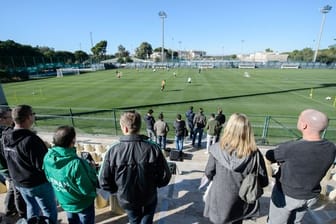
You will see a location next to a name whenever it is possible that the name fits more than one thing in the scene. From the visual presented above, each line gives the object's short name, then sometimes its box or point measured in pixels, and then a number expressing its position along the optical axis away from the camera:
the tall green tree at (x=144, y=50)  128.62
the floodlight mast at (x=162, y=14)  71.25
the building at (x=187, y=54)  186.40
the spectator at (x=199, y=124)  8.38
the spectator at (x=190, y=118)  9.18
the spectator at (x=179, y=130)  7.74
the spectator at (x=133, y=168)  2.43
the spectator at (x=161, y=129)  7.87
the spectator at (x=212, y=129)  7.78
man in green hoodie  2.52
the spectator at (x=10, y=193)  3.32
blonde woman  2.29
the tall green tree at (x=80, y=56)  89.54
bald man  2.34
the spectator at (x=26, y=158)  2.84
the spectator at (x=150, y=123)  8.27
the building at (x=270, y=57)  135.12
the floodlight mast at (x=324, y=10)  65.91
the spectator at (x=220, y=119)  8.16
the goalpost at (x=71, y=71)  52.86
